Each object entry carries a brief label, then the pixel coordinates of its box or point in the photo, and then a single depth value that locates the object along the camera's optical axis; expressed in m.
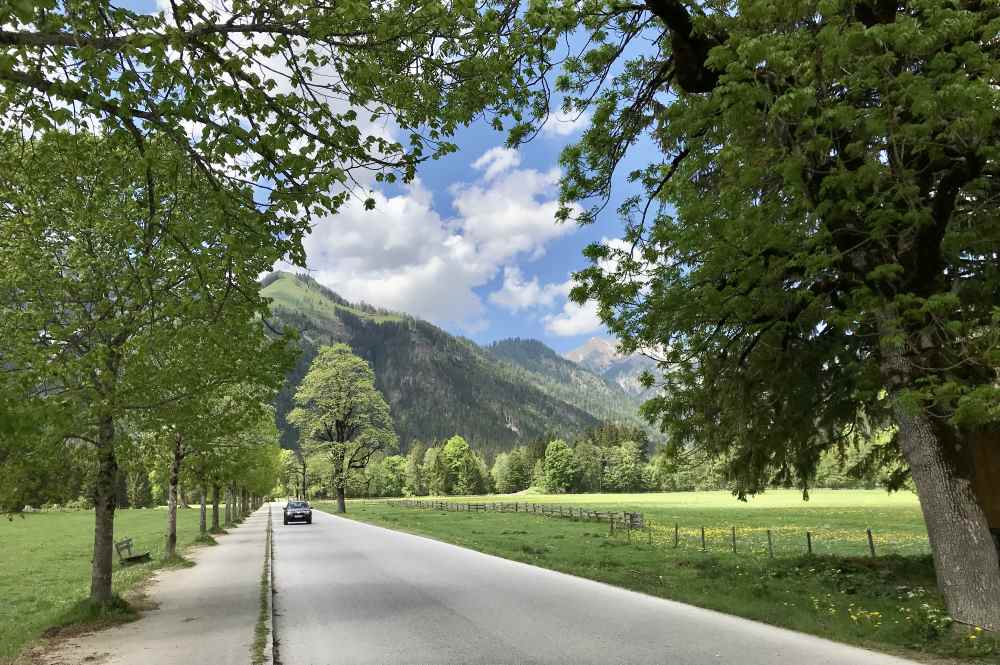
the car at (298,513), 38.50
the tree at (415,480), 135.54
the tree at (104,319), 9.07
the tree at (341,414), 45.53
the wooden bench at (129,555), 17.64
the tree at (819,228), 6.68
